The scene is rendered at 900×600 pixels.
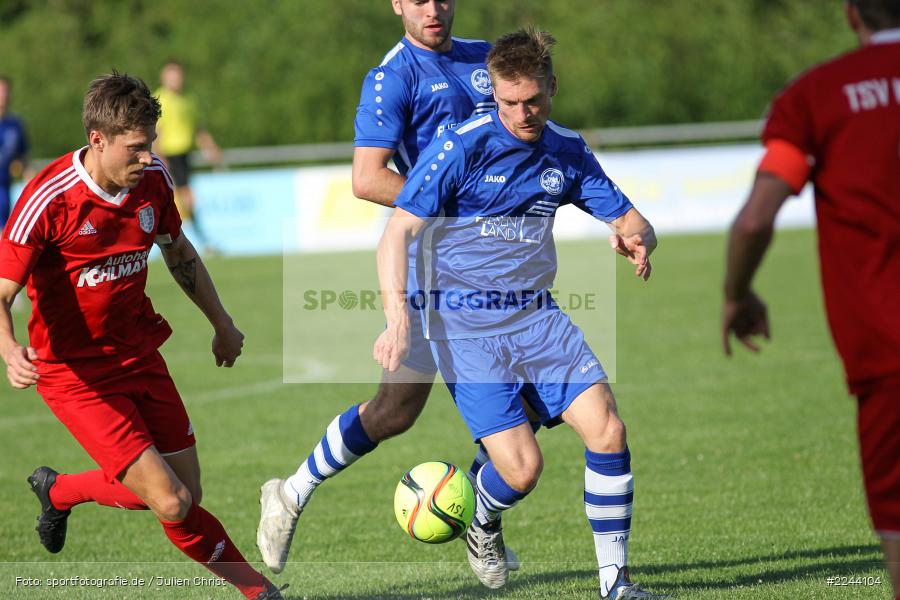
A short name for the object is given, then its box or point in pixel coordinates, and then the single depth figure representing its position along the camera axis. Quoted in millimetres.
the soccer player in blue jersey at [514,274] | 9141
